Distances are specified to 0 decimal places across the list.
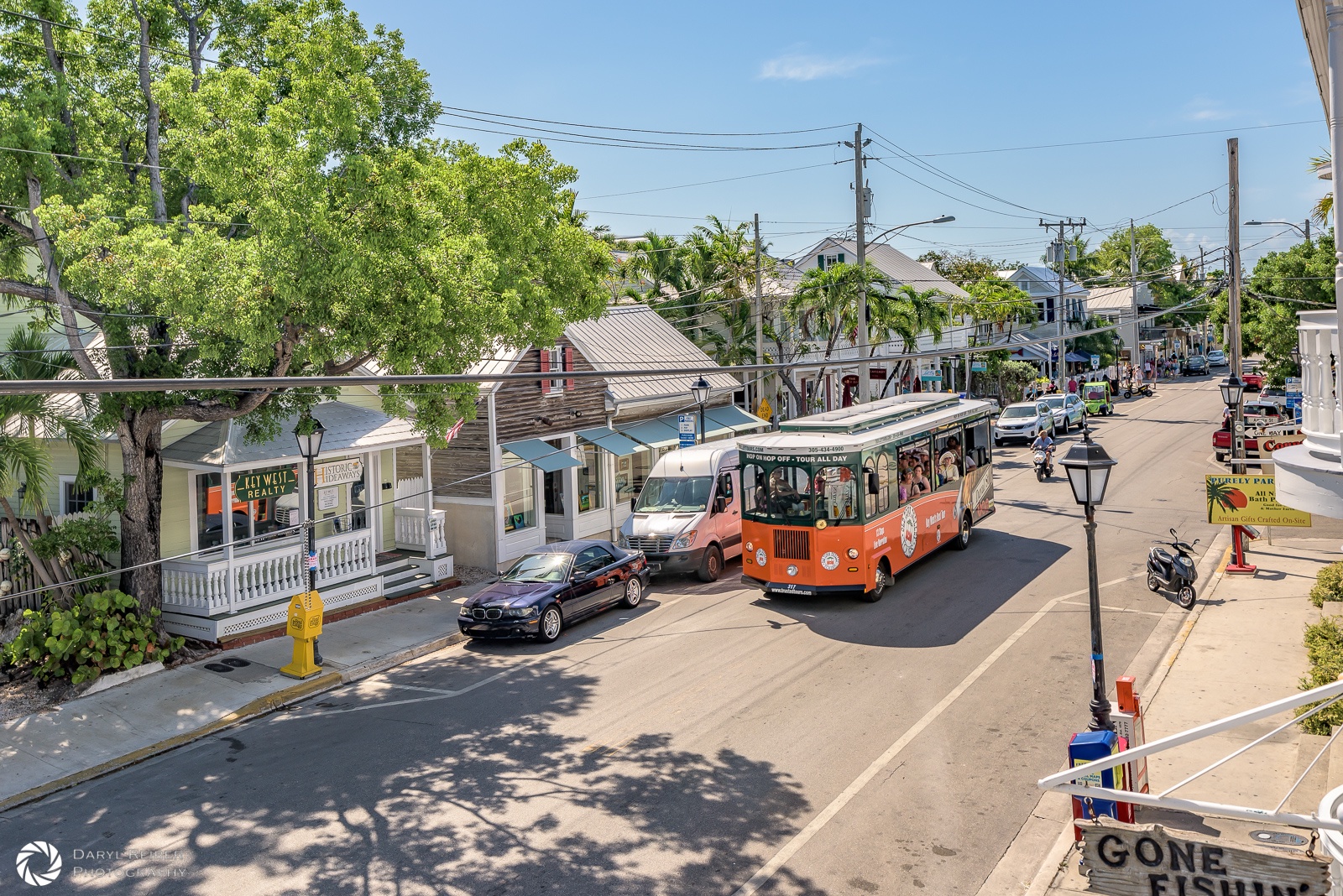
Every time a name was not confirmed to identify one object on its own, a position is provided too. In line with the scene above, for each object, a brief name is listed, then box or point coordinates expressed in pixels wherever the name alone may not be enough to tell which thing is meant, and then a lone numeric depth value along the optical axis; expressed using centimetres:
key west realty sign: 1794
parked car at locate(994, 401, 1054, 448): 4088
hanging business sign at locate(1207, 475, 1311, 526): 1823
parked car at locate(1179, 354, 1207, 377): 9088
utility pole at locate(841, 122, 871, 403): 2789
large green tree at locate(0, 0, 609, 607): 1288
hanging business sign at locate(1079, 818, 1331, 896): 698
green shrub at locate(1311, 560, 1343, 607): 1546
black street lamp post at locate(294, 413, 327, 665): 1514
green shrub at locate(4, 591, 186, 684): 1432
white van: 1998
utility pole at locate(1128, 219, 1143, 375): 6263
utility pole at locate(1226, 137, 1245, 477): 2877
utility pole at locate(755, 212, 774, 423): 3012
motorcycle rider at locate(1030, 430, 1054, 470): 3100
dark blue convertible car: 1582
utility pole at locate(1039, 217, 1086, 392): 5296
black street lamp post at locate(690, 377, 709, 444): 2304
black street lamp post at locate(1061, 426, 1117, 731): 999
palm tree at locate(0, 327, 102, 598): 1413
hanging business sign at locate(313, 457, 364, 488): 1967
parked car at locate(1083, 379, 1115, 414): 5300
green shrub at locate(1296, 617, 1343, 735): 1038
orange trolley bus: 1684
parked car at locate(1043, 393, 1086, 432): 4275
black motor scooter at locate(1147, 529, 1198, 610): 1661
